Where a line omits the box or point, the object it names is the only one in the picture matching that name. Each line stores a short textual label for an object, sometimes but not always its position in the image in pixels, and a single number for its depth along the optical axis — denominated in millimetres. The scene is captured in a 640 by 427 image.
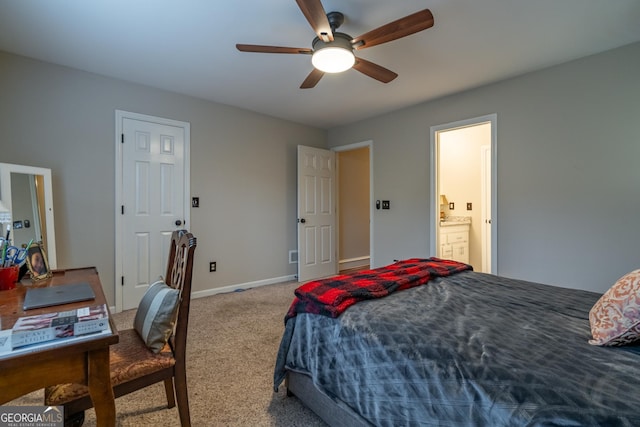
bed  833
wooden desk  746
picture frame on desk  1464
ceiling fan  1649
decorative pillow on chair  1360
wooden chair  1094
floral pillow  1025
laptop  1100
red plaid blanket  1491
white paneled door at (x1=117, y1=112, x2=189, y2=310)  3158
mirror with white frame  2330
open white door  4461
